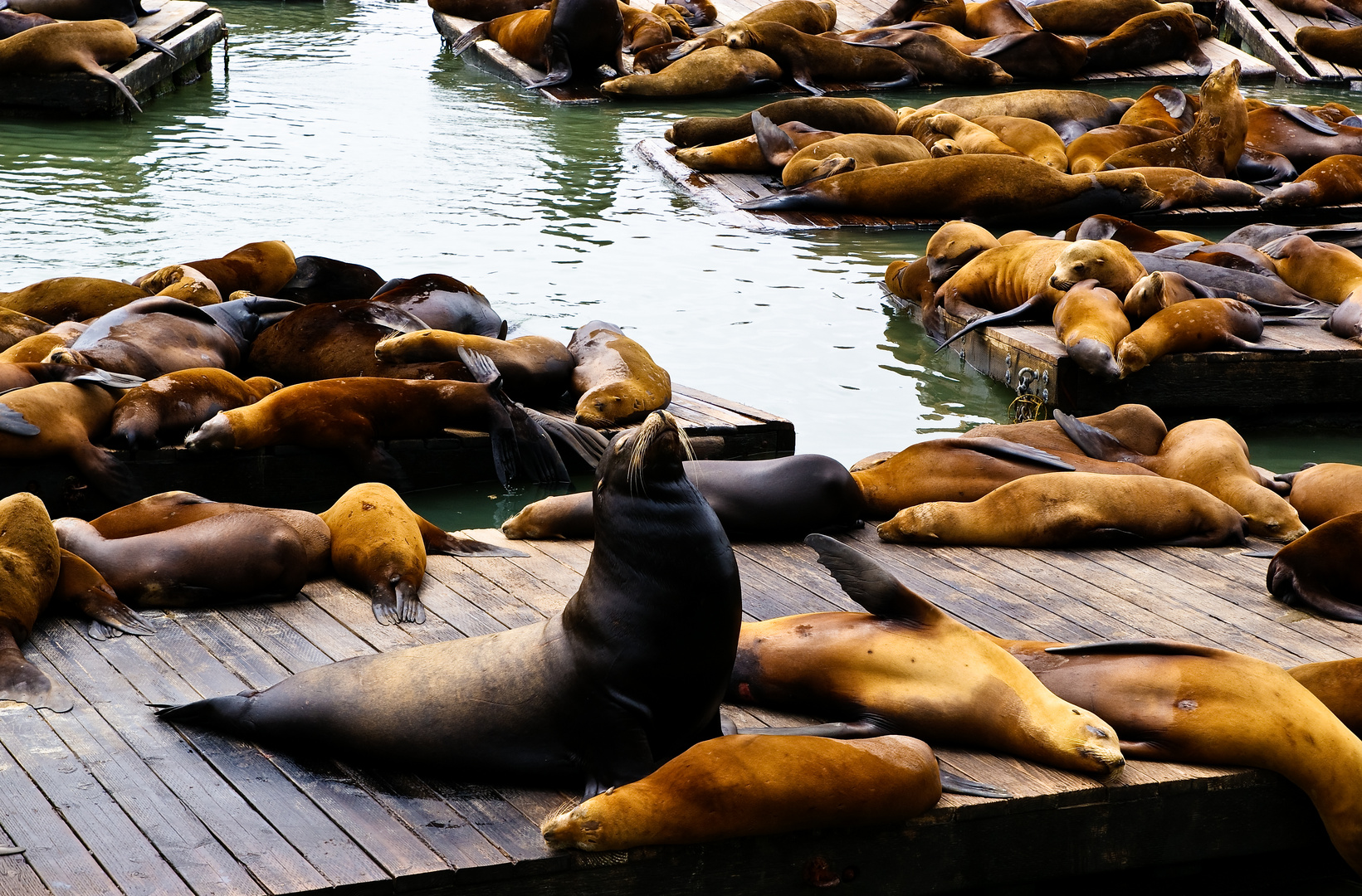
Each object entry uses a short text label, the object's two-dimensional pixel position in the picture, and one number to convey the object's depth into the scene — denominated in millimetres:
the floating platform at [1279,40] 34031
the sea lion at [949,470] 10781
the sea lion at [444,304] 14336
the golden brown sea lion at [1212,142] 22766
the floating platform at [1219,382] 14531
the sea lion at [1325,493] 10781
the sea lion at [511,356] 13148
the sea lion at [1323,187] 22234
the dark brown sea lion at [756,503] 9992
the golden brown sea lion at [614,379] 12750
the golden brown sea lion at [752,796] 6047
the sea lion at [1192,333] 14327
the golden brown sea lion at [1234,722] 7117
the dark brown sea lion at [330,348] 13086
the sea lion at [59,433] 10828
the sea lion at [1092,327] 14148
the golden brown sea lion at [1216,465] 10711
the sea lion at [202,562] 8414
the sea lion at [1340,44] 34656
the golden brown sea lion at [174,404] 11367
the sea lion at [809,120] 25422
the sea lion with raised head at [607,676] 6430
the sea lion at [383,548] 8617
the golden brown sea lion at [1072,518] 10172
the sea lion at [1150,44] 33687
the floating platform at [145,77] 26141
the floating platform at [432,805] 5945
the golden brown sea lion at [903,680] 7035
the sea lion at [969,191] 21437
